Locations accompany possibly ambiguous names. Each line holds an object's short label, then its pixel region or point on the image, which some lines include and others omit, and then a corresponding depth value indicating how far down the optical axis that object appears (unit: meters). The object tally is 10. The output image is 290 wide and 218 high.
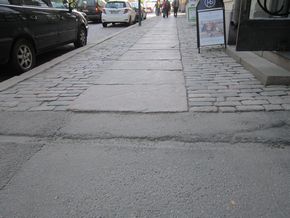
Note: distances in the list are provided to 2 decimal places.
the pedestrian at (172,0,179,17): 33.44
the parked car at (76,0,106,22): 22.16
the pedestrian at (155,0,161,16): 40.61
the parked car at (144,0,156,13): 57.23
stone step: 5.30
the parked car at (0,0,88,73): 6.11
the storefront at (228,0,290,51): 5.69
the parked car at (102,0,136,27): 19.95
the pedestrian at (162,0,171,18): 32.64
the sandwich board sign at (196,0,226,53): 8.75
